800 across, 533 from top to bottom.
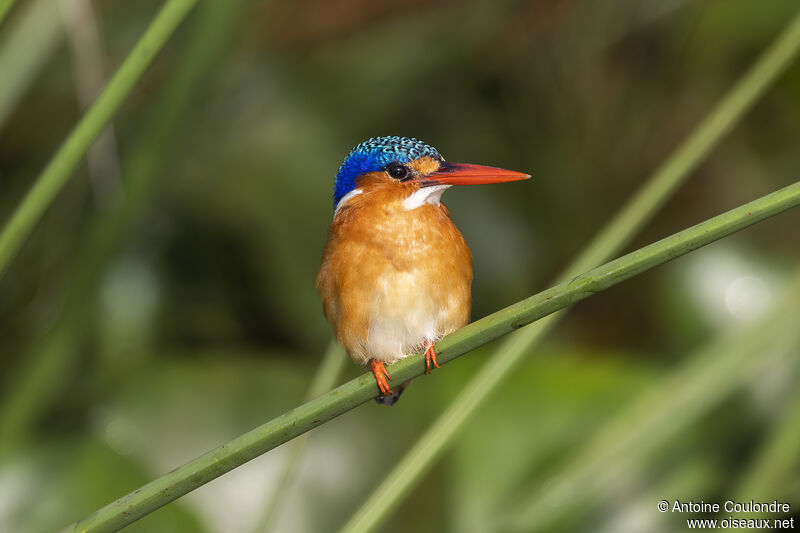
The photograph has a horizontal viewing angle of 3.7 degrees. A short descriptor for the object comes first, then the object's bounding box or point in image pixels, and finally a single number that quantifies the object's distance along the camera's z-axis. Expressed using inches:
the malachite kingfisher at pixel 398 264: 145.3
